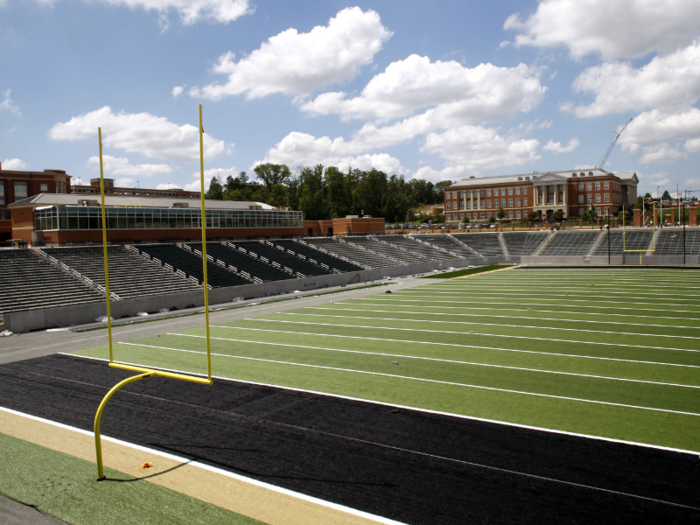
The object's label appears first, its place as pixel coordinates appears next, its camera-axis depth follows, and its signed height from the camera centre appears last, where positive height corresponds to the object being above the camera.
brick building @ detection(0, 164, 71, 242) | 60.50 +6.13
